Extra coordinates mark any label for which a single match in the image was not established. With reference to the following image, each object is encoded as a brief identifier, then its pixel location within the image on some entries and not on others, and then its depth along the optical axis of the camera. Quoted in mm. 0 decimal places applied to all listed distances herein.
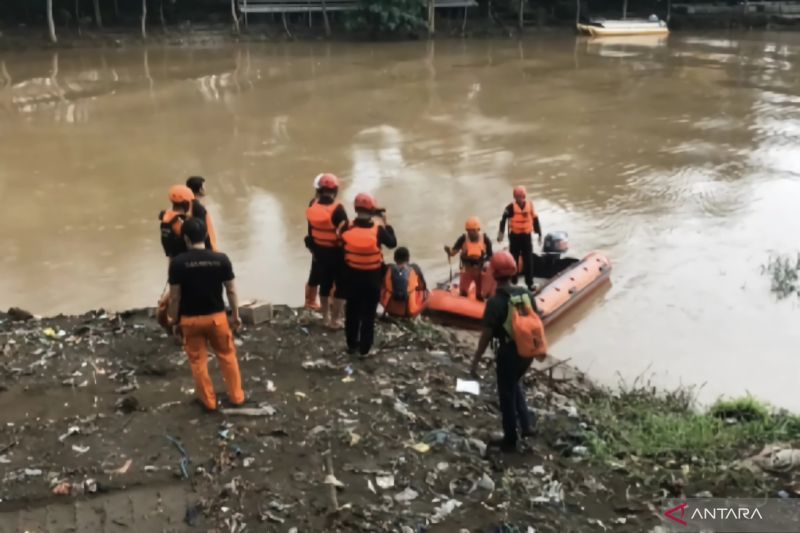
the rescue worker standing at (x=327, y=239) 6855
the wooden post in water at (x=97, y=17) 33228
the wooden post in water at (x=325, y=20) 35188
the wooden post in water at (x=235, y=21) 34397
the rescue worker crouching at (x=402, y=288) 8086
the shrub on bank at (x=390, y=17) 33562
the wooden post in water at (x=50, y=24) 30389
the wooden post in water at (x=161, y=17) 33884
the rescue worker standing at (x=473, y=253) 9156
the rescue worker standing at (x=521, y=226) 9938
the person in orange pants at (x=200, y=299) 5277
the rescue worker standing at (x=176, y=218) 6254
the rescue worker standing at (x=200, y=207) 6574
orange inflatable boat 9234
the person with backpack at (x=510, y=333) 5199
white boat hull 36344
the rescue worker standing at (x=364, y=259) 6453
